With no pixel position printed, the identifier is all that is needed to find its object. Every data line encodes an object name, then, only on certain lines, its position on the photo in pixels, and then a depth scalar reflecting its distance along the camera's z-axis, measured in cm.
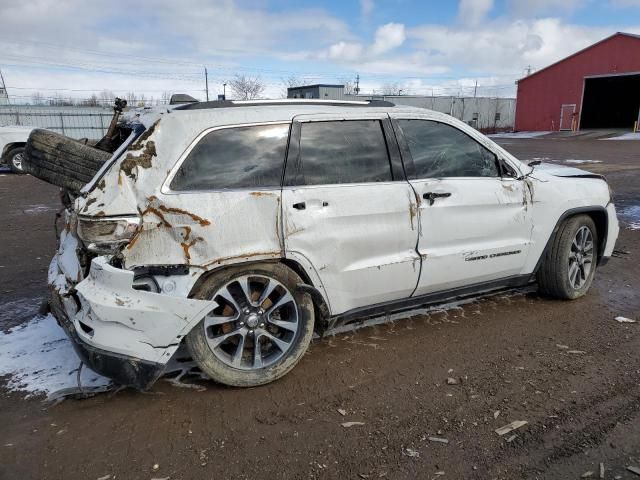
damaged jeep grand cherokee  279
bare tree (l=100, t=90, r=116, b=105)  5134
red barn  3269
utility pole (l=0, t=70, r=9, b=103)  4033
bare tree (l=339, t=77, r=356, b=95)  5753
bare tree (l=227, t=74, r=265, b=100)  5784
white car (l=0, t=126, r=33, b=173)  1378
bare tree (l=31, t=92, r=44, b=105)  4850
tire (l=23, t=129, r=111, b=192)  323
